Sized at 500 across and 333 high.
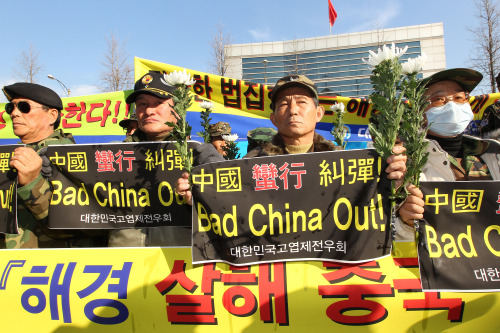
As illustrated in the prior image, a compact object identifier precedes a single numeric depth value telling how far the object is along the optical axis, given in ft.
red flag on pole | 110.03
